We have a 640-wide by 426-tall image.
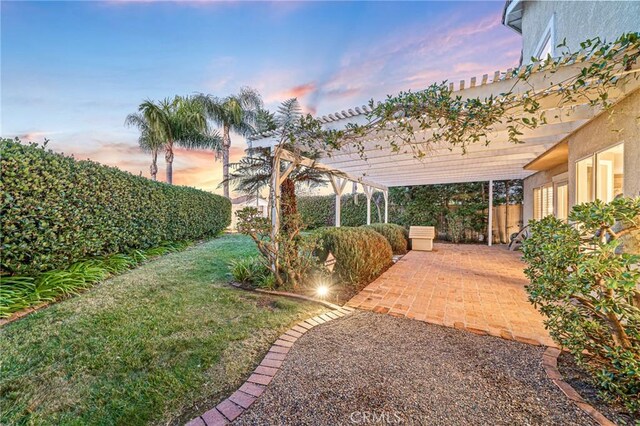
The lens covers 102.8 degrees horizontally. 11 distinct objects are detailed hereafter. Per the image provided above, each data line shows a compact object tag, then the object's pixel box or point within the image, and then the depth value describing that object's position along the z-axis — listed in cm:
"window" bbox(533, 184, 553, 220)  811
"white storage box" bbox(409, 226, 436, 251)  955
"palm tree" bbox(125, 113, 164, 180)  1443
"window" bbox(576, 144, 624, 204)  382
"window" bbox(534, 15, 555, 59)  590
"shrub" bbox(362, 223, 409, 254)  873
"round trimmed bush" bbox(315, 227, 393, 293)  496
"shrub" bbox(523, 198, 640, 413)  179
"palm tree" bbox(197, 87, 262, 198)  1517
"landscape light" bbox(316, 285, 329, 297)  442
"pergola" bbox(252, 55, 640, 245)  343
